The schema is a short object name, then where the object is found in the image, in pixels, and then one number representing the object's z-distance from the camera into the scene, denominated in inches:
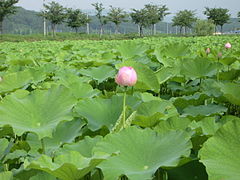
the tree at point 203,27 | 4344.7
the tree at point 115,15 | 4475.5
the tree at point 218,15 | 4970.4
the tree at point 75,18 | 4563.5
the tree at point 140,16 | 4697.8
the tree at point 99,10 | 4506.6
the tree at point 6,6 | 3522.2
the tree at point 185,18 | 4987.9
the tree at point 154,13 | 4703.5
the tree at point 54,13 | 4244.1
